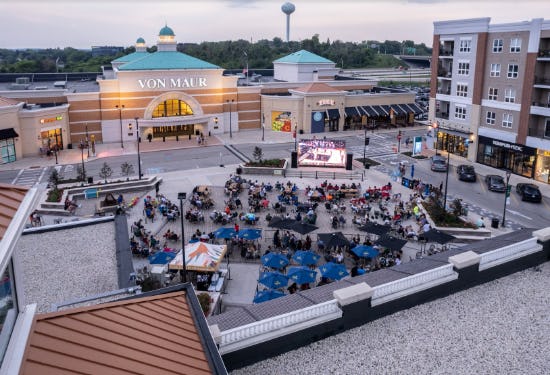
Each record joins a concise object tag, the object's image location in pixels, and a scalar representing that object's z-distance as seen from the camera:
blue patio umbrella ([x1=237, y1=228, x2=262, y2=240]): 27.92
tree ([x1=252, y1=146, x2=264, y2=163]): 47.09
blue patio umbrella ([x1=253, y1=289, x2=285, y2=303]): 20.47
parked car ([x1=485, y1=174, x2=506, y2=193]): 41.59
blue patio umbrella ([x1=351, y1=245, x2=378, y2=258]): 25.52
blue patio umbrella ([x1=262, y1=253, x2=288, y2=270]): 24.47
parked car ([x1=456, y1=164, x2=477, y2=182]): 44.78
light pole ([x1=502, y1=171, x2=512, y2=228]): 32.71
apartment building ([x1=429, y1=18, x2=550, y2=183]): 45.53
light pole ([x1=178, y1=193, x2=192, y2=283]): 21.37
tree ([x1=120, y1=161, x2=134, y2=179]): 42.47
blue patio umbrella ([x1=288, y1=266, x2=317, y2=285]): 22.58
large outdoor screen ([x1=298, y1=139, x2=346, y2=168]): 47.28
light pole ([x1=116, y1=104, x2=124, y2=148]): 61.02
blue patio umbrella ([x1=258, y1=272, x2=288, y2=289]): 22.14
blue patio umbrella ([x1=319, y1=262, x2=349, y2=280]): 23.03
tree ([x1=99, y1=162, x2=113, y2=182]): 41.06
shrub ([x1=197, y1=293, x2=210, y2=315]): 19.31
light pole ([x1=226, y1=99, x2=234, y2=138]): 65.59
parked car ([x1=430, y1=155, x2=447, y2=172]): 48.38
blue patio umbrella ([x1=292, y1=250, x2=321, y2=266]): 24.80
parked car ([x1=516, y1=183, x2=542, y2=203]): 38.81
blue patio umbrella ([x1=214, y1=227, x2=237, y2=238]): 28.20
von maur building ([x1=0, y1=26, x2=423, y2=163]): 55.16
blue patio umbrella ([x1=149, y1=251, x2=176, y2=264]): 24.91
